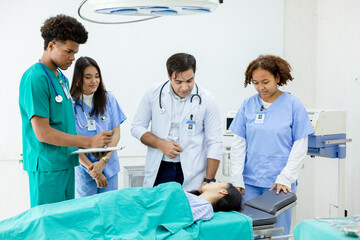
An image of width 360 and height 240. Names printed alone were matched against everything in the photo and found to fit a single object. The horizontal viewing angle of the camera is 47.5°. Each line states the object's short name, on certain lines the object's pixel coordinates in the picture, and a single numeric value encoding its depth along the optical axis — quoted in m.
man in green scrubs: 1.94
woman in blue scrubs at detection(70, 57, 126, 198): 2.59
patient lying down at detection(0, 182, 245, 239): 1.75
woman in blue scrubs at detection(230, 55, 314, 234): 2.25
